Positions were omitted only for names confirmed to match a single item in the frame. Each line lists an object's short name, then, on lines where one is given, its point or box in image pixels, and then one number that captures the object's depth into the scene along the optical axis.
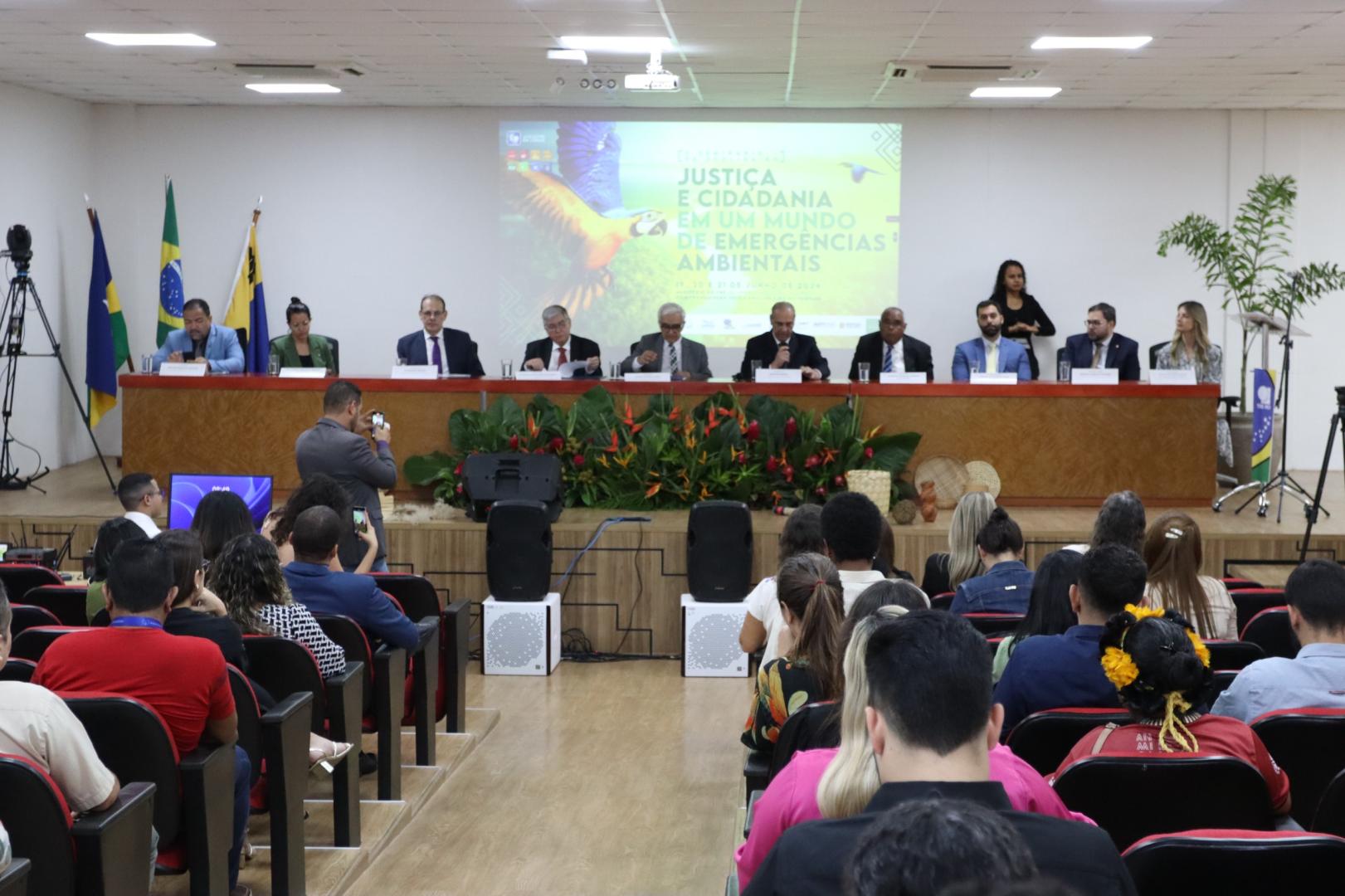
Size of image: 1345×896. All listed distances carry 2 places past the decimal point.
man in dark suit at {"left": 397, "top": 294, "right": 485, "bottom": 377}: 9.39
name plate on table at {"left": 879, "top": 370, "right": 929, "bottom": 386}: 8.13
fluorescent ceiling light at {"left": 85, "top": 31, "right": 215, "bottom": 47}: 8.38
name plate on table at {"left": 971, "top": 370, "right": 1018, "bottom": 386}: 8.18
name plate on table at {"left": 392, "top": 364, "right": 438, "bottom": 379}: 8.24
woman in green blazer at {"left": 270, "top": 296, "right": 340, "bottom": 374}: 10.02
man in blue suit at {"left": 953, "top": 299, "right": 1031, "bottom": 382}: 9.40
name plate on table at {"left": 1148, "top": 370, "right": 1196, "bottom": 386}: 8.15
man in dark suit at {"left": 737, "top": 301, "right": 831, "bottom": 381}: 9.20
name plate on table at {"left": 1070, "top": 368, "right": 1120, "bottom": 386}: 8.16
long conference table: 8.09
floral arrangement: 7.59
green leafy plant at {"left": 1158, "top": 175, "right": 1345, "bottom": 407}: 9.44
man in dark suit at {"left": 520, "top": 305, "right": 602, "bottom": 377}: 9.36
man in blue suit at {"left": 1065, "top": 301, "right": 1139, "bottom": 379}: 9.16
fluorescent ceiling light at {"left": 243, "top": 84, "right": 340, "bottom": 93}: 10.37
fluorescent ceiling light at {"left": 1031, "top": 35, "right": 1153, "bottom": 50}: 8.25
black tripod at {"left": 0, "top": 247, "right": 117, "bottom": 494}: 9.34
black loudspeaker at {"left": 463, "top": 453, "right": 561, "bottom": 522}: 7.29
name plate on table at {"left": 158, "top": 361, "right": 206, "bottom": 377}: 8.33
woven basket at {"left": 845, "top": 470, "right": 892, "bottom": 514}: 7.45
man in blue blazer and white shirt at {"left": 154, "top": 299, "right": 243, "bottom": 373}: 8.90
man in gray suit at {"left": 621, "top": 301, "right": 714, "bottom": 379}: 9.23
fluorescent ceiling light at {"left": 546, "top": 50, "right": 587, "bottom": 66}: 8.74
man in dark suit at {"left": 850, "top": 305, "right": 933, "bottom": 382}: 9.30
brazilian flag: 11.03
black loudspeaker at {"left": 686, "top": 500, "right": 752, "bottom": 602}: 6.85
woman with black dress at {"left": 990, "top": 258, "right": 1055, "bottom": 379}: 11.15
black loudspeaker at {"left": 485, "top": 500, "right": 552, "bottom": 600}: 6.86
